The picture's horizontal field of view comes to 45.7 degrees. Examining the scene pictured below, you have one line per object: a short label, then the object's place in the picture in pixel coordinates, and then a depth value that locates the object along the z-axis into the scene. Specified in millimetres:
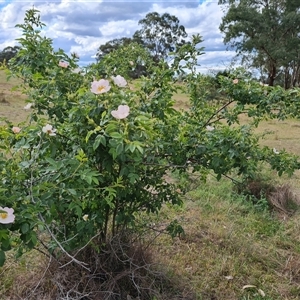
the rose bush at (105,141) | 1280
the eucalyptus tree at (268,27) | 17953
